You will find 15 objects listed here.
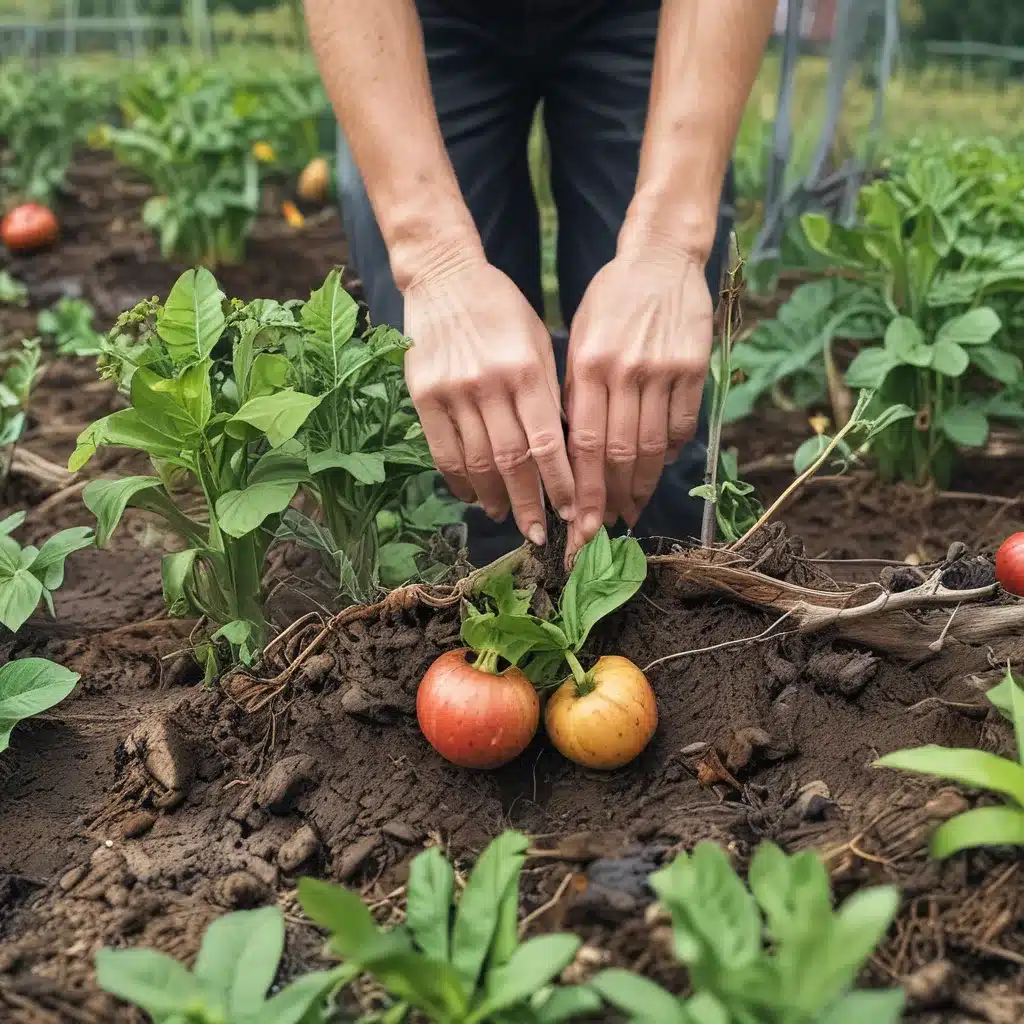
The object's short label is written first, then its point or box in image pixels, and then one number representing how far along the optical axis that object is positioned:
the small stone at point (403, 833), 0.57
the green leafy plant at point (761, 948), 0.38
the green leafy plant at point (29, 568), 0.65
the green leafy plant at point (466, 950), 0.41
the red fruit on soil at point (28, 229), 1.80
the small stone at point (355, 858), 0.55
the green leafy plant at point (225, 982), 0.42
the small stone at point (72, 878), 0.56
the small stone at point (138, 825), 0.59
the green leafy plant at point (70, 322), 1.23
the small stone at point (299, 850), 0.55
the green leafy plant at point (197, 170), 1.67
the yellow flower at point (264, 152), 1.89
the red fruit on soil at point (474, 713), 0.57
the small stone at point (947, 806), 0.50
